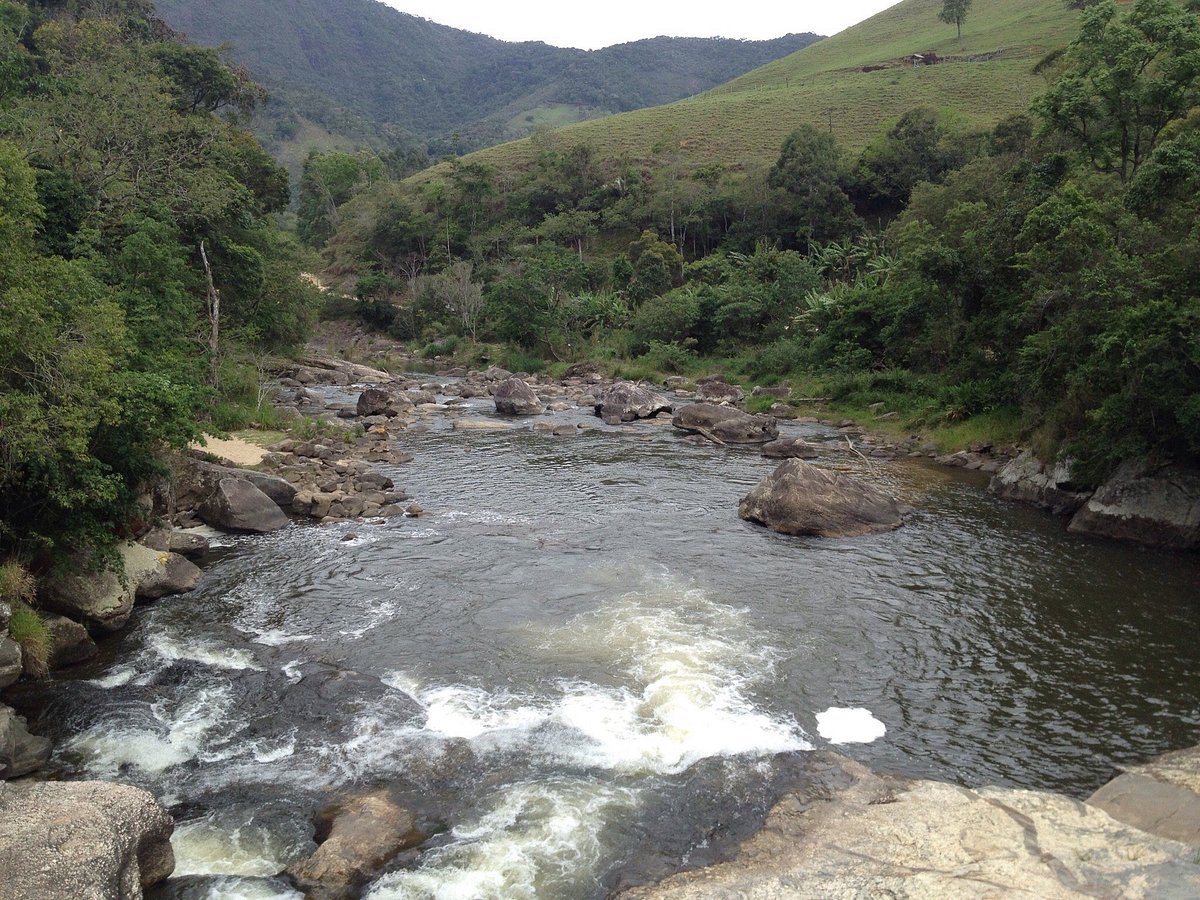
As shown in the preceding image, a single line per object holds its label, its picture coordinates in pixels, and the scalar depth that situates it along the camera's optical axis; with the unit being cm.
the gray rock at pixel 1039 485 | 2692
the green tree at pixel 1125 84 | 3067
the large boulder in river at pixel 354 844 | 1094
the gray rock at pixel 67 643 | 1681
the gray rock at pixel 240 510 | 2561
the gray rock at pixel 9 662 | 1525
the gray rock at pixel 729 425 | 3984
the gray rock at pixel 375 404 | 4559
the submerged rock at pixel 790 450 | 3644
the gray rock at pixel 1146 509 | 2334
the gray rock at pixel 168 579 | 2036
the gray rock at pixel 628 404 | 4588
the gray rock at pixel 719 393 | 5012
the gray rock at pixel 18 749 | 1309
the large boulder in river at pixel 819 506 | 2584
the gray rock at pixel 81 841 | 945
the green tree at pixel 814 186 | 8208
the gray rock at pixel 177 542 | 2239
